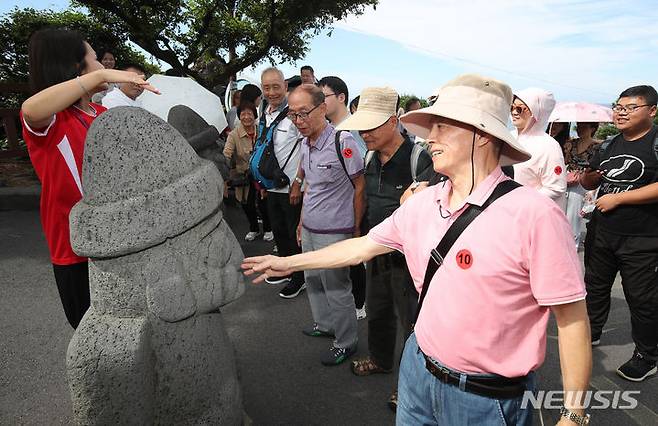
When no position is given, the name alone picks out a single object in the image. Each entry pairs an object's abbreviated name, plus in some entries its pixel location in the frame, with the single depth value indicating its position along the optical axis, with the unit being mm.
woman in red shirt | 1859
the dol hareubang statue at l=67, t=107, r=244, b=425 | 1592
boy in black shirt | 3006
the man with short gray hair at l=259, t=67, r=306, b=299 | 4312
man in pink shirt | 1314
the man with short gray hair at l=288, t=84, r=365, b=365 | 3248
